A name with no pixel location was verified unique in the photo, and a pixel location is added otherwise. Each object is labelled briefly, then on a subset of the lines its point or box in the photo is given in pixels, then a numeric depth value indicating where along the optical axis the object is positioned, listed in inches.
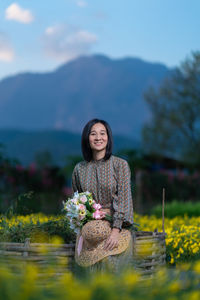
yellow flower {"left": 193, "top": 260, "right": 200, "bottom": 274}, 67.6
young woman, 126.5
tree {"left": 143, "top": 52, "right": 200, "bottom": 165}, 689.6
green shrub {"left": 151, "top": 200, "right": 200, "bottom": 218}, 356.5
